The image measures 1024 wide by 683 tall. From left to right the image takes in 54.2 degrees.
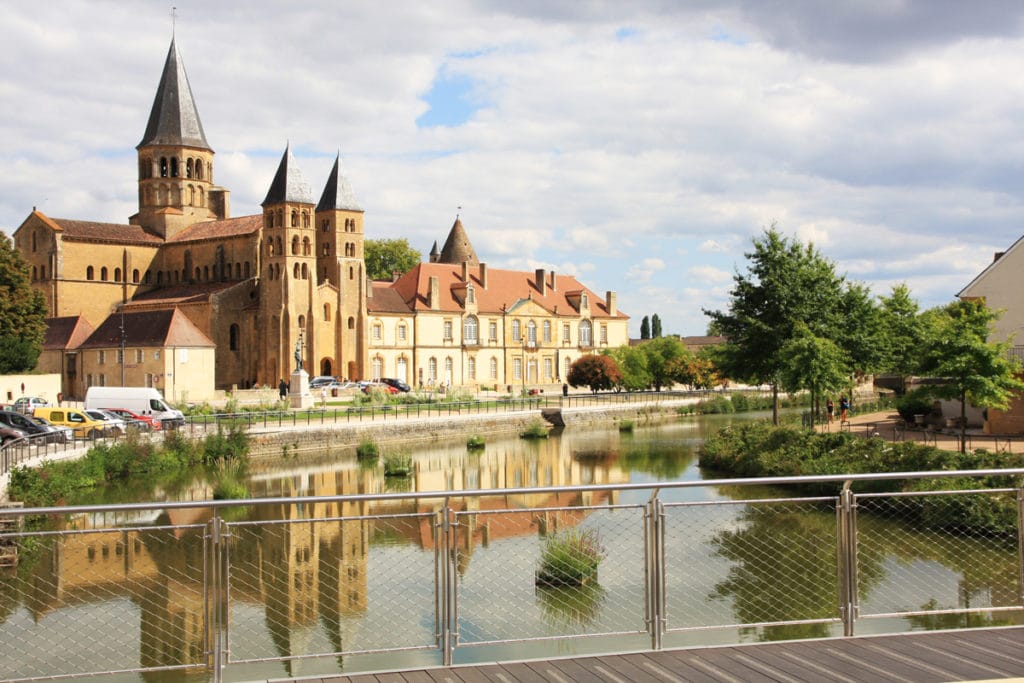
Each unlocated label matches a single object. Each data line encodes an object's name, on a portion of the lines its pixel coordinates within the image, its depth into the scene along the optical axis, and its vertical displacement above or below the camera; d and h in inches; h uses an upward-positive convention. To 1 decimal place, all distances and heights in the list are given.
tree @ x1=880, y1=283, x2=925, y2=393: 1851.1 +69.5
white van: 1749.5 -41.3
